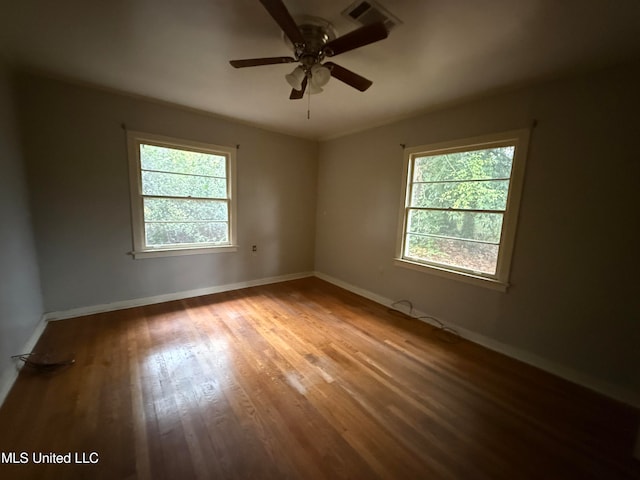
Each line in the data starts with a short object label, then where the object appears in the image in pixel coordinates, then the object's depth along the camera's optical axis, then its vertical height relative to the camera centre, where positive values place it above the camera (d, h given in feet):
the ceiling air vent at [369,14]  4.79 +3.82
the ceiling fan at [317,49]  4.65 +3.21
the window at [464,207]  8.03 +0.21
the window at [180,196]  10.11 +0.25
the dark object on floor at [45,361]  6.59 -4.38
